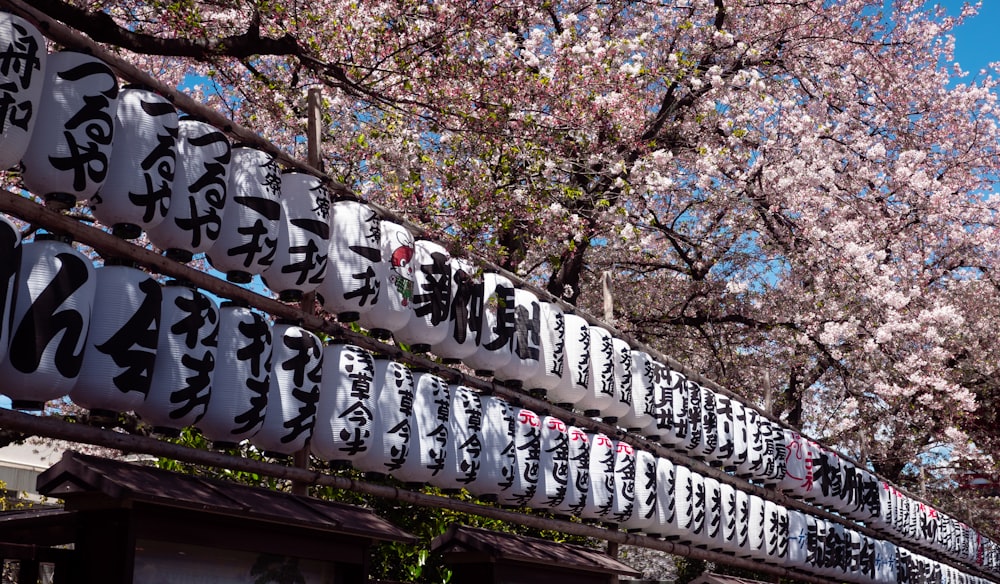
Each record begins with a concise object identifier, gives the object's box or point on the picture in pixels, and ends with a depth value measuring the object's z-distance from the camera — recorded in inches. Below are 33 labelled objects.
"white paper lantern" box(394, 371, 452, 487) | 343.3
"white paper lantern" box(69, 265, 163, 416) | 233.6
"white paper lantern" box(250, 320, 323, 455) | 292.5
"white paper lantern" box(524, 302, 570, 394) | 433.4
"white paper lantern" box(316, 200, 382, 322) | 327.0
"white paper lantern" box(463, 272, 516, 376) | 394.0
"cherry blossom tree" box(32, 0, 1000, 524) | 386.3
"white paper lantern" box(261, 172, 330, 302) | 304.7
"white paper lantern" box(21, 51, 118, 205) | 228.1
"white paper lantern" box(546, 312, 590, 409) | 451.8
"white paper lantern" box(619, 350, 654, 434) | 506.3
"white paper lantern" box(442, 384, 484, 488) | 362.0
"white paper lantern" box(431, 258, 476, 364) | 377.7
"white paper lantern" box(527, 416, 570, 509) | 417.7
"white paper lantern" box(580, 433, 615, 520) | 454.0
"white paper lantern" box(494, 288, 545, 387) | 414.3
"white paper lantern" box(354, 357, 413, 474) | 328.2
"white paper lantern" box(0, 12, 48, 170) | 213.2
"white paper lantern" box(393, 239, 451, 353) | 359.3
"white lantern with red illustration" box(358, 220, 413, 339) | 341.1
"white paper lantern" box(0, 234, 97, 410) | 210.4
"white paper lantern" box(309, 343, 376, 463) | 311.1
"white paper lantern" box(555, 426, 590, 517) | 436.1
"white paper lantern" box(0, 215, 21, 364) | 203.9
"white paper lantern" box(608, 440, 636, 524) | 473.1
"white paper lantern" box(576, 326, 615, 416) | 470.9
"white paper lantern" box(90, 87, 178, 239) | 248.7
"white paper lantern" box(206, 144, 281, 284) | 285.4
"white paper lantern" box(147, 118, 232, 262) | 267.7
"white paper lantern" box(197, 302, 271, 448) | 271.3
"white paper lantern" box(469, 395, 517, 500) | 382.9
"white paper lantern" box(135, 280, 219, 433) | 252.4
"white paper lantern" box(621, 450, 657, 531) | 490.0
